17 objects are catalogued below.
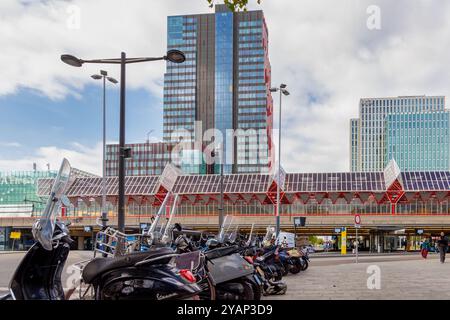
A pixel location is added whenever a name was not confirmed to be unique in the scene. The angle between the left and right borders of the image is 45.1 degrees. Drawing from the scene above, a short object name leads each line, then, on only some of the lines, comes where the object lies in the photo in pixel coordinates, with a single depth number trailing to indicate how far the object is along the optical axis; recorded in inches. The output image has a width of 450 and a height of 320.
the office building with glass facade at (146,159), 5536.4
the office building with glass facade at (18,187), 3774.6
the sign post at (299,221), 1326.3
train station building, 2503.7
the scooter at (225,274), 307.7
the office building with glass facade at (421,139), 5915.4
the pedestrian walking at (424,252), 1267.2
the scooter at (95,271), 207.9
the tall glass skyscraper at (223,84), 5669.3
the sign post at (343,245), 1545.2
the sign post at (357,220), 1008.6
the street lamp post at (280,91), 1257.3
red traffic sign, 1011.9
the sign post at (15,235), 2042.1
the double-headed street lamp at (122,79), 555.8
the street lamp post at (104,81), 1097.4
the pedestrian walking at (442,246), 995.9
